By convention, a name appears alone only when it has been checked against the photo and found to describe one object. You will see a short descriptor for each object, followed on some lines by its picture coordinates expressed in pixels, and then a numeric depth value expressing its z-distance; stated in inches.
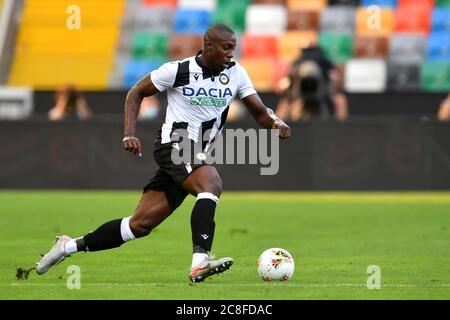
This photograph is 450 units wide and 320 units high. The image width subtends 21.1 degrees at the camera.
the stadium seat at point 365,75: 1064.8
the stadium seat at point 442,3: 1130.0
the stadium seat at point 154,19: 1140.5
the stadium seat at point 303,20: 1135.6
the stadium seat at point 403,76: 1056.2
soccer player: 383.6
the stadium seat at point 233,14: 1139.9
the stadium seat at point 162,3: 1159.6
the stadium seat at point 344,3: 1133.7
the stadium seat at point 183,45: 1104.8
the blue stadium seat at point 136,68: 1086.4
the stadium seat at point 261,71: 1077.8
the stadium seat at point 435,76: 1044.5
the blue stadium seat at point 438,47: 1080.2
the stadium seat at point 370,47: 1097.4
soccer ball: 384.8
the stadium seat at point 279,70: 1070.4
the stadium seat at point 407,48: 1082.1
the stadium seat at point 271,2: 1141.1
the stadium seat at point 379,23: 1107.3
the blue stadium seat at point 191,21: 1131.9
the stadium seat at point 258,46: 1115.9
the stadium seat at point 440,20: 1111.6
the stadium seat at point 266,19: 1139.3
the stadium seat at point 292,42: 1109.7
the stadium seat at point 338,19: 1126.4
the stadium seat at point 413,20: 1112.8
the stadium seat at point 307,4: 1143.0
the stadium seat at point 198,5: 1150.3
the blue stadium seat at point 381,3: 1110.4
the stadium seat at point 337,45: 1102.4
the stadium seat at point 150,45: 1119.0
